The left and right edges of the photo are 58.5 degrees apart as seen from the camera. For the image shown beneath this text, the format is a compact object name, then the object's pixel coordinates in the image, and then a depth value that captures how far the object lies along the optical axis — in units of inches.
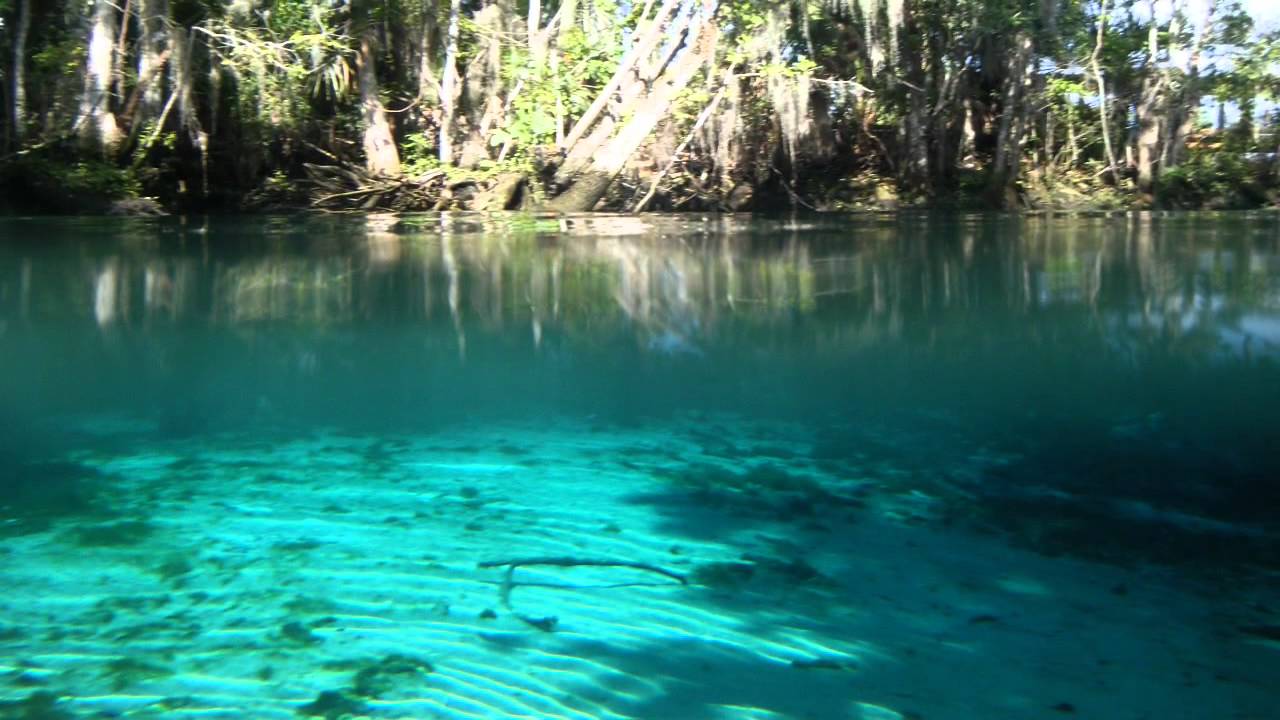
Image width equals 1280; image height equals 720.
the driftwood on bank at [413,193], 735.7
